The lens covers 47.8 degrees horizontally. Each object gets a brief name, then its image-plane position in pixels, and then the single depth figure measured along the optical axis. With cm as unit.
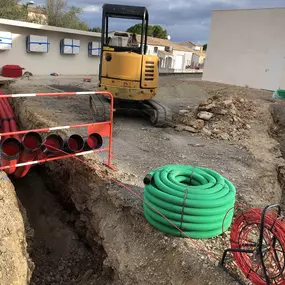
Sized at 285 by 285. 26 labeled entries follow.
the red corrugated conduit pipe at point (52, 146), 543
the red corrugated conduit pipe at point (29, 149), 524
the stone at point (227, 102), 1005
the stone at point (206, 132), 892
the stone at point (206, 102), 1028
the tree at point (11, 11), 2392
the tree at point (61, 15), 3244
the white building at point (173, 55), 3553
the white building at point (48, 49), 1708
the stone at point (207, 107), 994
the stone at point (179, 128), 913
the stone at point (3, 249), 401
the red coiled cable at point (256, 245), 336
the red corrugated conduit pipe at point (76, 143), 591
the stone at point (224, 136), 872
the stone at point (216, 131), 896
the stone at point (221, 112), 962
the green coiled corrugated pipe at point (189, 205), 398
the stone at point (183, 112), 1052
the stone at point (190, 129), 904
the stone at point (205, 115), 957
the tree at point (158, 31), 5928
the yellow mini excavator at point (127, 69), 866
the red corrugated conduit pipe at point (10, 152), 494
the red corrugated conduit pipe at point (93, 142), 594
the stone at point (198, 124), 918
